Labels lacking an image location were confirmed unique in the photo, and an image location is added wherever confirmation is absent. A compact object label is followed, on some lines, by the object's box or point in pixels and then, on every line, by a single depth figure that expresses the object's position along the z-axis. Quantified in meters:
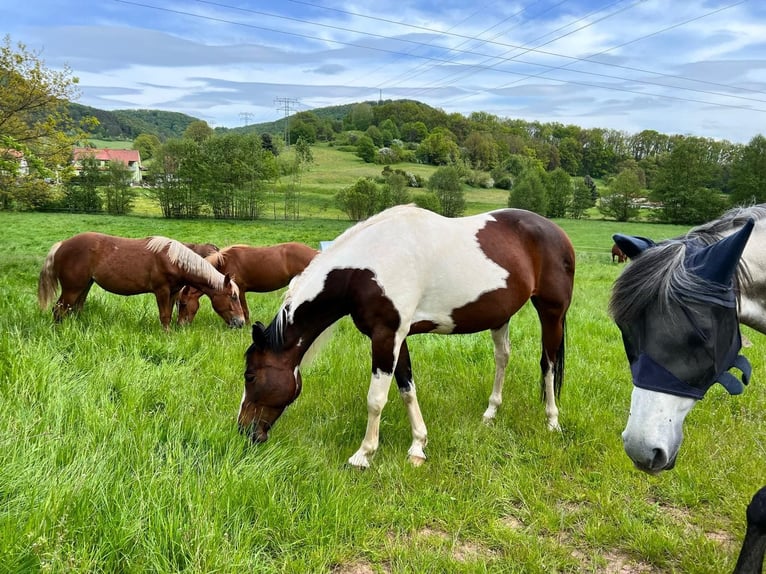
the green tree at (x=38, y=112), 13.22
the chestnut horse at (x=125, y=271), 5.83
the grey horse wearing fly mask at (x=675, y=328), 1.66
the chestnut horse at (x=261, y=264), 8.06
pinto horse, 3.11
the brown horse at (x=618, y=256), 22.83
